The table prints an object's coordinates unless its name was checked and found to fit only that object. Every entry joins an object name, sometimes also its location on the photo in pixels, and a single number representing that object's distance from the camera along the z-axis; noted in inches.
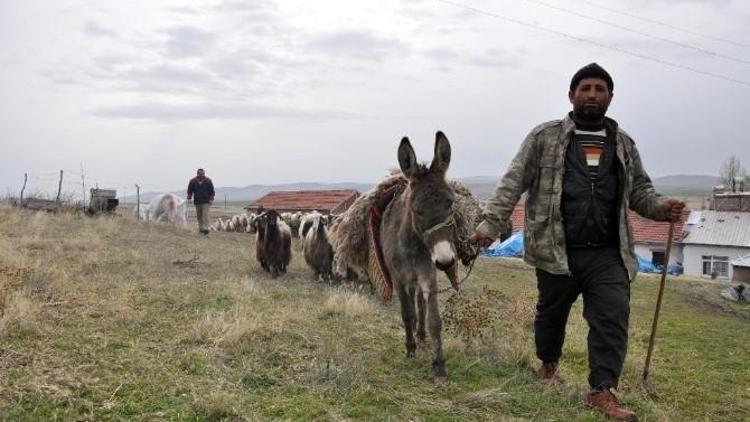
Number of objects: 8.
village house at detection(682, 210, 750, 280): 1782.7
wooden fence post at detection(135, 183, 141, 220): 1112.1
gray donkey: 197.6
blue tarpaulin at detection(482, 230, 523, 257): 1673.7
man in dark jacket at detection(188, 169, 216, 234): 799.7
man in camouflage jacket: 182.1
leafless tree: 3503.4
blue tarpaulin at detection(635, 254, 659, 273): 1507.1
